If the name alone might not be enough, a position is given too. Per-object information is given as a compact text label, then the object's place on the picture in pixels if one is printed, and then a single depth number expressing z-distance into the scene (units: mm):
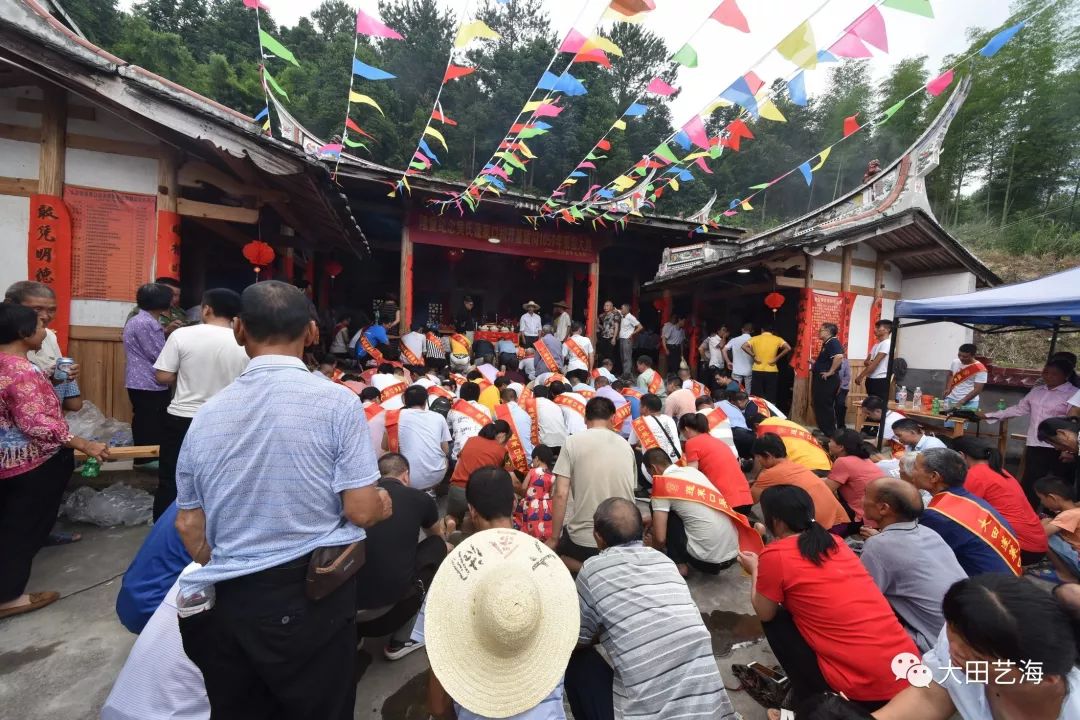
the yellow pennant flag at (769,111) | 5426
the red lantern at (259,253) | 6305
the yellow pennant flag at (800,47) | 4270
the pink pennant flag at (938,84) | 4843
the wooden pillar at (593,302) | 11070
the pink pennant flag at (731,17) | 4129
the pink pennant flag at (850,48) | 4328
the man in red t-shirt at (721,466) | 4031
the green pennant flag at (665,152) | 6660
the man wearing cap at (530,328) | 10906
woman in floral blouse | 2787
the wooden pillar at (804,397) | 9883
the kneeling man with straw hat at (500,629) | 1662
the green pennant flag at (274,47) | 4520
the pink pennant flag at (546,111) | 6293
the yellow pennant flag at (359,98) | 5761
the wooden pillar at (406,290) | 9453
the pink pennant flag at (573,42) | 4910
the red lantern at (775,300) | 10047
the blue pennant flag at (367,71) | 4895
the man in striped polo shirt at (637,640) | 1837
